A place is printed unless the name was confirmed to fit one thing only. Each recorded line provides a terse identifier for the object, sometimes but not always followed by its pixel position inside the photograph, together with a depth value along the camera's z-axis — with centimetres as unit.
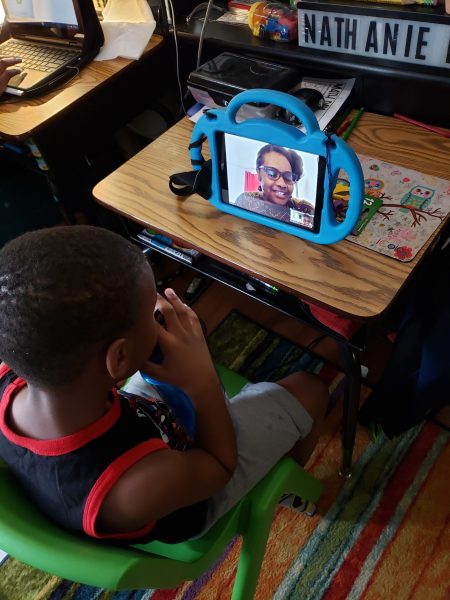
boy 57
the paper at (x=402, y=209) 83
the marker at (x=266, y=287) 99
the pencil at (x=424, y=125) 102
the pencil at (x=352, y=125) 104
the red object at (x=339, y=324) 90
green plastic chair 52
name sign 96
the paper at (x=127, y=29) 136
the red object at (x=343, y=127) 106
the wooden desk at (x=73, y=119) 121
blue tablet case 73
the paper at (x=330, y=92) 104
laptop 130
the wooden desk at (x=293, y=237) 79
